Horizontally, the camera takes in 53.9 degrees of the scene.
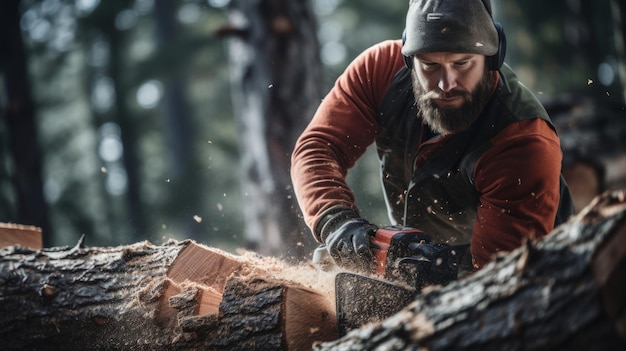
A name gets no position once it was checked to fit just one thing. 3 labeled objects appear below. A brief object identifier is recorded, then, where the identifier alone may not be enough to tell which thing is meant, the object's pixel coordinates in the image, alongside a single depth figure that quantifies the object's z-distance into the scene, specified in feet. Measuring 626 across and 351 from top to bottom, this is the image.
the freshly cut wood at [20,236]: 11.26
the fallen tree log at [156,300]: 7.73
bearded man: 8.56
